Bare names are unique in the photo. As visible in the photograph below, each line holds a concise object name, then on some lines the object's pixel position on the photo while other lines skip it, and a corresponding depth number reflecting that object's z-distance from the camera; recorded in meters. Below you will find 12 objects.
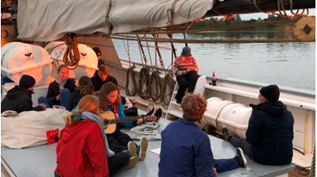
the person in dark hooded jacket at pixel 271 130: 3.24
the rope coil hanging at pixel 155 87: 7.12
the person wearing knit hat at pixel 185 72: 6.14
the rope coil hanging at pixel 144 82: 7.49
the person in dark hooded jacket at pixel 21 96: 4.24
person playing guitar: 3.41
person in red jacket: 2.70
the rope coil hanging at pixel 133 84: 7.98
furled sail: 2.28
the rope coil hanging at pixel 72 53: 3.99
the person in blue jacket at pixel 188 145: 2.38
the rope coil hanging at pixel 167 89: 6.75
